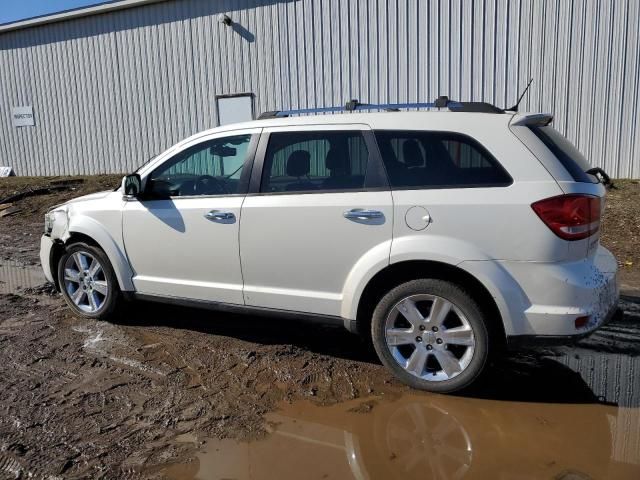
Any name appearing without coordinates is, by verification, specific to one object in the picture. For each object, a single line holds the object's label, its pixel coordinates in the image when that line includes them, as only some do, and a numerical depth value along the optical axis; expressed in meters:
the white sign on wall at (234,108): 14.41
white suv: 3.38
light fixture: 14.10
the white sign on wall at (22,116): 18.31
